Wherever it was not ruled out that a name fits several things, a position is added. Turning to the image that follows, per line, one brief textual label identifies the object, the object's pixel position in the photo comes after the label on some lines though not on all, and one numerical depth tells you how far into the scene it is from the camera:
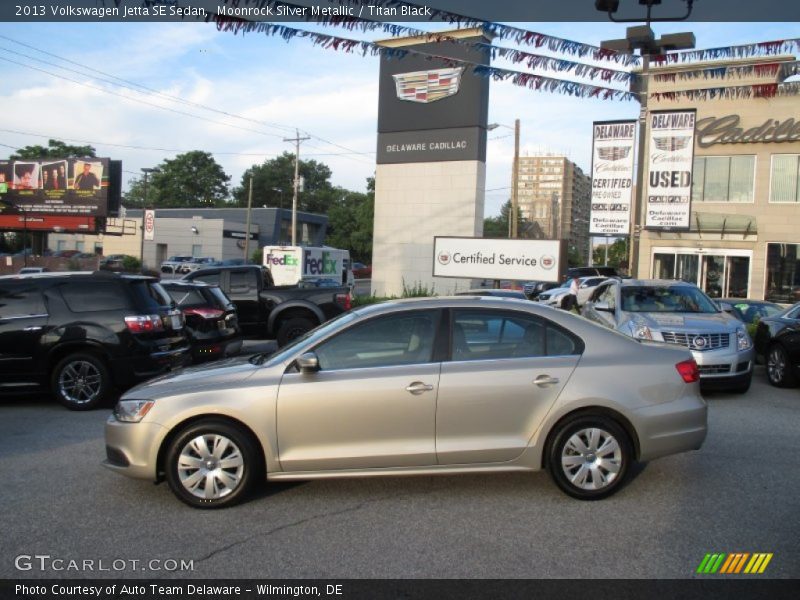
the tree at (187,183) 98.00
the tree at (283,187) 100.38
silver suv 9.34
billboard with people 43.16
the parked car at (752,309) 15.30
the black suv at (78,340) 8.77
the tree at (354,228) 73.12
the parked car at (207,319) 11.29
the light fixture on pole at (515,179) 33.81
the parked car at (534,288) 31.84
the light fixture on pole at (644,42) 9.43
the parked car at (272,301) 13.76
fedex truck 29.23
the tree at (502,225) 90.69
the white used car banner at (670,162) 16.91
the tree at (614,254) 67.34
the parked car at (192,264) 44.94
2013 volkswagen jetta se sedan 5.08
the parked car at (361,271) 59.97
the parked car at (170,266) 45.94
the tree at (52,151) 75.88
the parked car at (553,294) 24.86
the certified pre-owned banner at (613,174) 17.03
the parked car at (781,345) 10.32
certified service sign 19.12
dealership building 28.25
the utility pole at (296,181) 45.50
